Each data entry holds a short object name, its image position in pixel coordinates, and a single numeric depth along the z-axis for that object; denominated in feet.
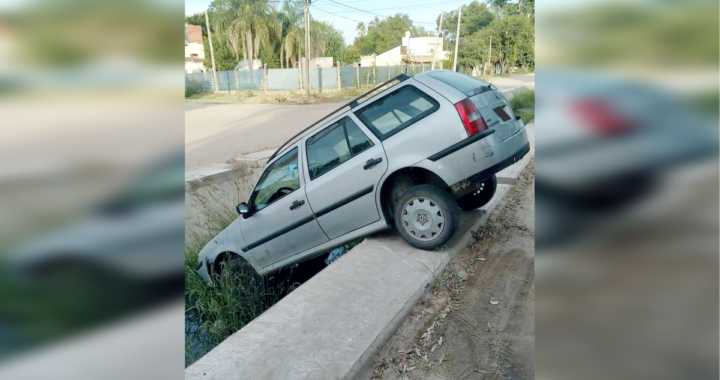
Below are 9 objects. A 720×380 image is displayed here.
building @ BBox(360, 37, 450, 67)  178.52
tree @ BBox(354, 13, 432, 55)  202.80
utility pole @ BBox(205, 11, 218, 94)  134.87
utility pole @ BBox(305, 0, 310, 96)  111.24
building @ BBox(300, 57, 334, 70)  154.61
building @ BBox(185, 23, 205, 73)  148.27
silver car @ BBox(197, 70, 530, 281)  15.67
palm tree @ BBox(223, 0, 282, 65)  143.23
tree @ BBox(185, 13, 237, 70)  154.80
